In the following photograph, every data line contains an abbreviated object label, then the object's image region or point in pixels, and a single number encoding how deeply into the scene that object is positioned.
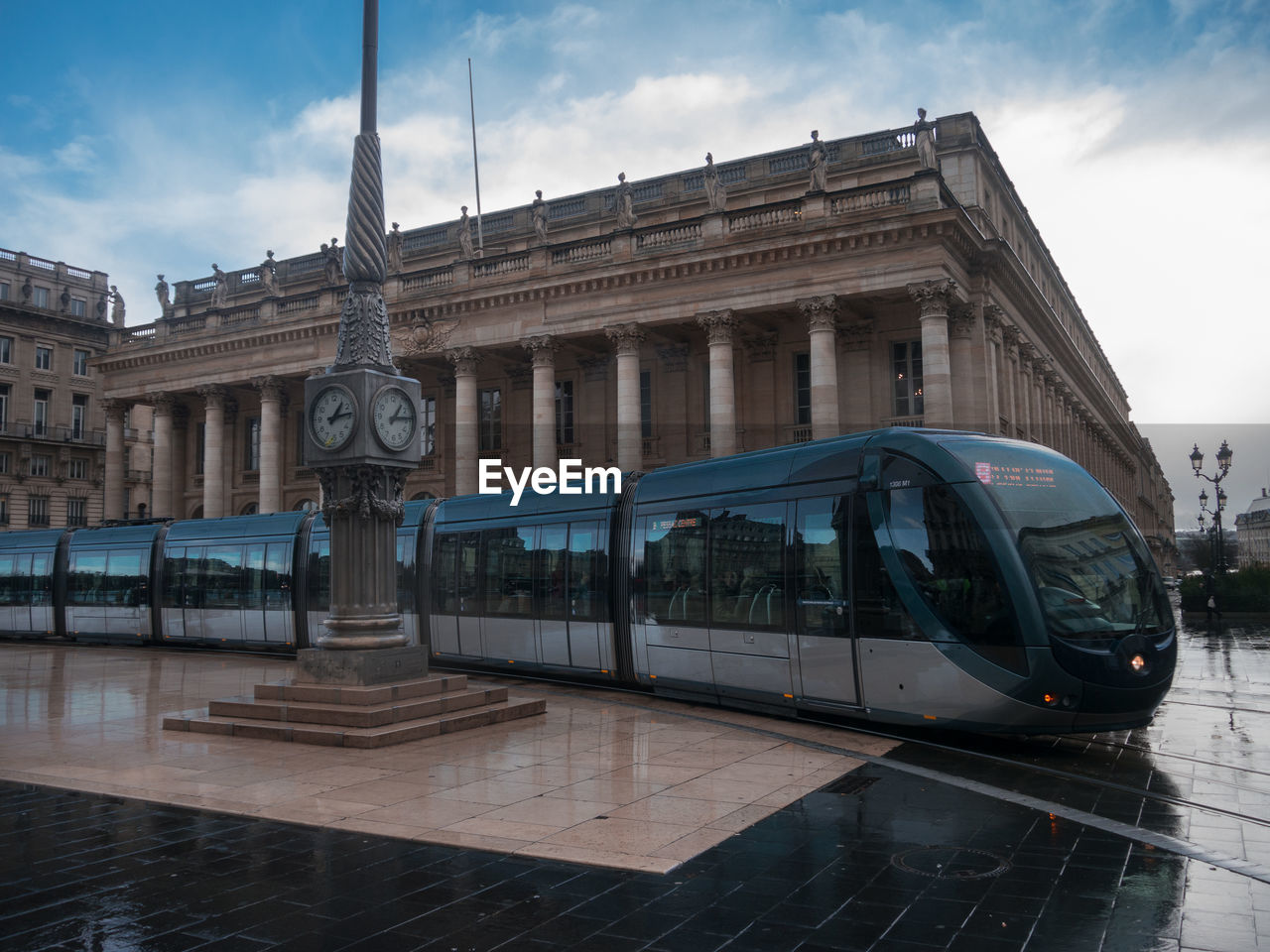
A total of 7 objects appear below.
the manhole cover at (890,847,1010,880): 5.69
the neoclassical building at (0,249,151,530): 58.50
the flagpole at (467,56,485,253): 40.19
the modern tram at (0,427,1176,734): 9.34
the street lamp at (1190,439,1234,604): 34.72
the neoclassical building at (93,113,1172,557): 30.28
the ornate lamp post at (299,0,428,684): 11.13
